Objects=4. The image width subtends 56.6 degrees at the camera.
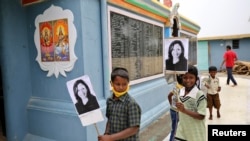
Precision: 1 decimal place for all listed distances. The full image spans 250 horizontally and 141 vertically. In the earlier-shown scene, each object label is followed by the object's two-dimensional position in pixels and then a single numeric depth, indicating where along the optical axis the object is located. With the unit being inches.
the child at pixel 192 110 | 88.4
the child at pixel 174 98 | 90.9
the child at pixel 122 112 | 72.9
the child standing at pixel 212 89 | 199.3
